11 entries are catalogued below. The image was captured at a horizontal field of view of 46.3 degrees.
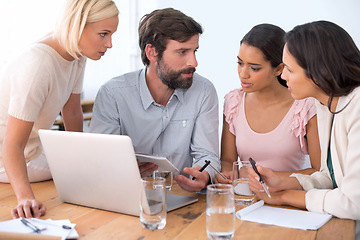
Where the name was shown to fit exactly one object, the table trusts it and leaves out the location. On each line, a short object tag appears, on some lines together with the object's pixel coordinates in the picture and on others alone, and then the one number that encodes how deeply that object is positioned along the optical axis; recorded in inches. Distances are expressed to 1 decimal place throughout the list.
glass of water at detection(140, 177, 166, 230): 46.0
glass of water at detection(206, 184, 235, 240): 42.8
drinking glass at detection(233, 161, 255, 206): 55.7
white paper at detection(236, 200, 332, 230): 47.9
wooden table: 45.3
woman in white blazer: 51.9
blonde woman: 61.4
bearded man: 81.4
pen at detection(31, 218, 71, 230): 46.7
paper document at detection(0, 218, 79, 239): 45.0
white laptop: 49.2
